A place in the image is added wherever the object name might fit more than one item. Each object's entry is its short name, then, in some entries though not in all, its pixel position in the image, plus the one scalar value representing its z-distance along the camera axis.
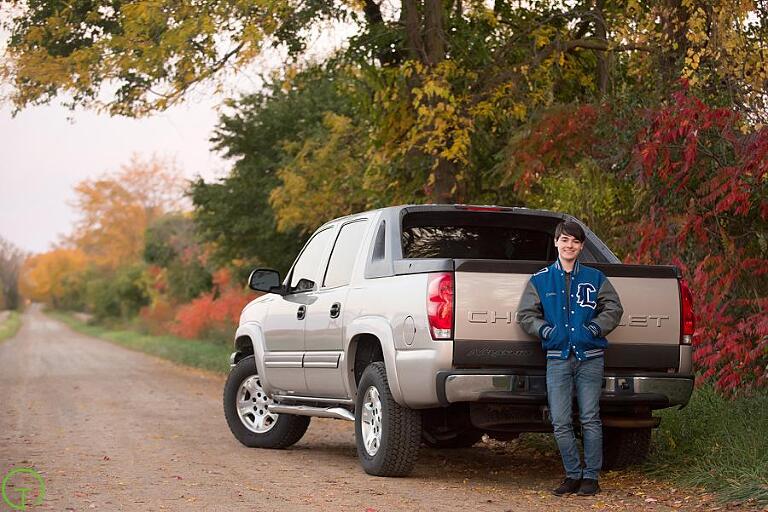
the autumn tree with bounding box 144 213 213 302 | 47.12
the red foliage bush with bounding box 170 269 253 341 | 37.53
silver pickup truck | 8.66
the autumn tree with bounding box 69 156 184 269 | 83.12
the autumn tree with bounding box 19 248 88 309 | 104.88
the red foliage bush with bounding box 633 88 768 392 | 10.40
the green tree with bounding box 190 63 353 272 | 32.06
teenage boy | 8.54
